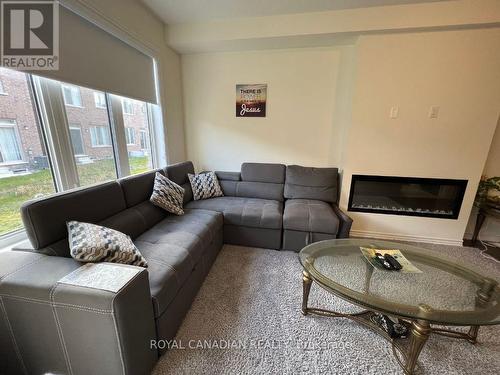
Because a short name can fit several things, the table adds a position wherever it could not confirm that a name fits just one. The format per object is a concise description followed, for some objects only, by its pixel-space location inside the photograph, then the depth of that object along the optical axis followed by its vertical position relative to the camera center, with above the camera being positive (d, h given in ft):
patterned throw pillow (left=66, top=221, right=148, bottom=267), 3.72 -2.02
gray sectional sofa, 3.04 -2.70
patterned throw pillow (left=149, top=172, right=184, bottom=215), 6.96 -2.00
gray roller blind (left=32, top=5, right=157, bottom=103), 4.99 +2.13
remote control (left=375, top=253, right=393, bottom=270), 4.67 -2.74
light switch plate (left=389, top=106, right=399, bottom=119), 7.98 +1.03
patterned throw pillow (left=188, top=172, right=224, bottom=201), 9.32 -2.17
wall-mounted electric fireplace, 8.52 -2.34
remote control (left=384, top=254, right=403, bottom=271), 4.66 -2.73
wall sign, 9.96 +1.77
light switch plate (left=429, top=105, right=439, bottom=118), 7.76 +1.06
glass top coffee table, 3.58 -2.94
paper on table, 4.74 -2.81
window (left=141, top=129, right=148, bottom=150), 8.72 -0.13
